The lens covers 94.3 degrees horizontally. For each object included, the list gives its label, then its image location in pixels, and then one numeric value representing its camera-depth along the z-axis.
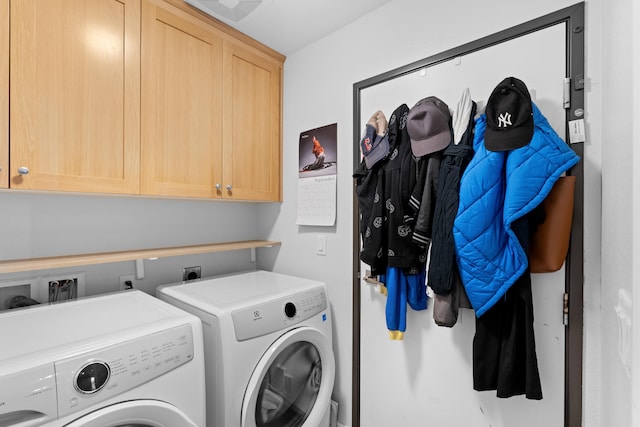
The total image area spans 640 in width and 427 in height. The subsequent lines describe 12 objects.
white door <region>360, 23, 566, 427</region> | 1.07
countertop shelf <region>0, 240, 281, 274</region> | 1.17
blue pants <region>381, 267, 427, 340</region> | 1.35
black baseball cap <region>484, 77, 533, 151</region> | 0.99
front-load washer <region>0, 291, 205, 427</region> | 0.75
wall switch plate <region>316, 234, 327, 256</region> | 1.80
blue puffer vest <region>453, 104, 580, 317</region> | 0.97
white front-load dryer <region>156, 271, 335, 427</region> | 1.17
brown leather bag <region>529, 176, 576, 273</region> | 0.98
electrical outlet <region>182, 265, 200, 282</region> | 1.84
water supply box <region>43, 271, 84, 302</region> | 1.36
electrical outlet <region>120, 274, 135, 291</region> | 1.59
